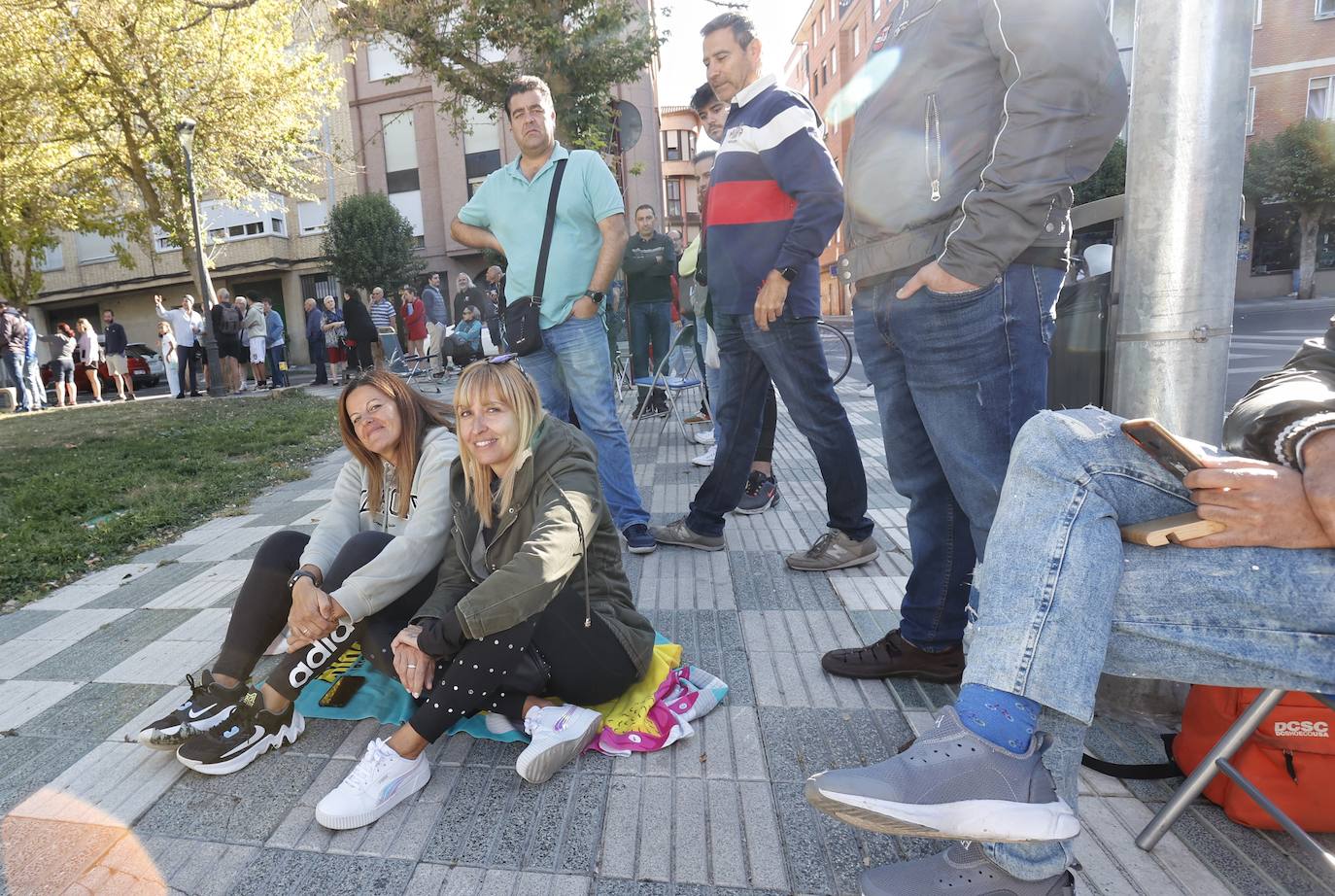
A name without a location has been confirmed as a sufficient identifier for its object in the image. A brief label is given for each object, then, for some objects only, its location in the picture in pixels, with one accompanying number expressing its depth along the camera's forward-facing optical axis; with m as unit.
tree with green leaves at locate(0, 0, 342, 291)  13.82
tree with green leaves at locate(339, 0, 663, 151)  9.22
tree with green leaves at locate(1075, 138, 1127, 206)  20.09
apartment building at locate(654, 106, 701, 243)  63.97
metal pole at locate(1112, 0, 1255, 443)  1.79
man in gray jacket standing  1.75
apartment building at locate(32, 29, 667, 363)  27.27
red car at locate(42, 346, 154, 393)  19.77
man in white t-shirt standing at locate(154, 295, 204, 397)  15.18
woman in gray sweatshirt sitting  2.14
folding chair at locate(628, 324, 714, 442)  6.95
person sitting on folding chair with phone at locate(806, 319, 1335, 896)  1.17
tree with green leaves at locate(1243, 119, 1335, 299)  25.64
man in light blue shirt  3.64
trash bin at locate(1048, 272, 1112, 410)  2.21
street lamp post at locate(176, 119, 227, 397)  14.00
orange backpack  1.53
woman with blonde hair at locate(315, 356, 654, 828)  1.89
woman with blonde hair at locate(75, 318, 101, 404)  16.91
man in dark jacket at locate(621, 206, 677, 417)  7.53
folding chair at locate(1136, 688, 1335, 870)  1.43
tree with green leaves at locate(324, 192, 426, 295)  25.78
